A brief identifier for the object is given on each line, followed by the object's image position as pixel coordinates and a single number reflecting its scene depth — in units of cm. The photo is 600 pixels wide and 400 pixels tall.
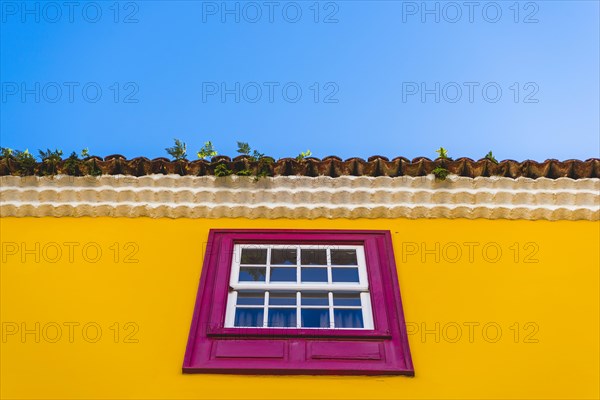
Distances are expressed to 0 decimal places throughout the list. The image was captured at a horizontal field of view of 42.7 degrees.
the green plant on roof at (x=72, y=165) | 707
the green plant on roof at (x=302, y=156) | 714
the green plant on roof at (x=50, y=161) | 709
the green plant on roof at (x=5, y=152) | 713
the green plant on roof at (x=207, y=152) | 724
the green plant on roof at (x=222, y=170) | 706
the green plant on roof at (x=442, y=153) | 711
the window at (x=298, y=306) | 526
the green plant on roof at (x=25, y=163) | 708
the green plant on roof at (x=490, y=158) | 707
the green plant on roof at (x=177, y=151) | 720
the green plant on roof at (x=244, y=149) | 715
